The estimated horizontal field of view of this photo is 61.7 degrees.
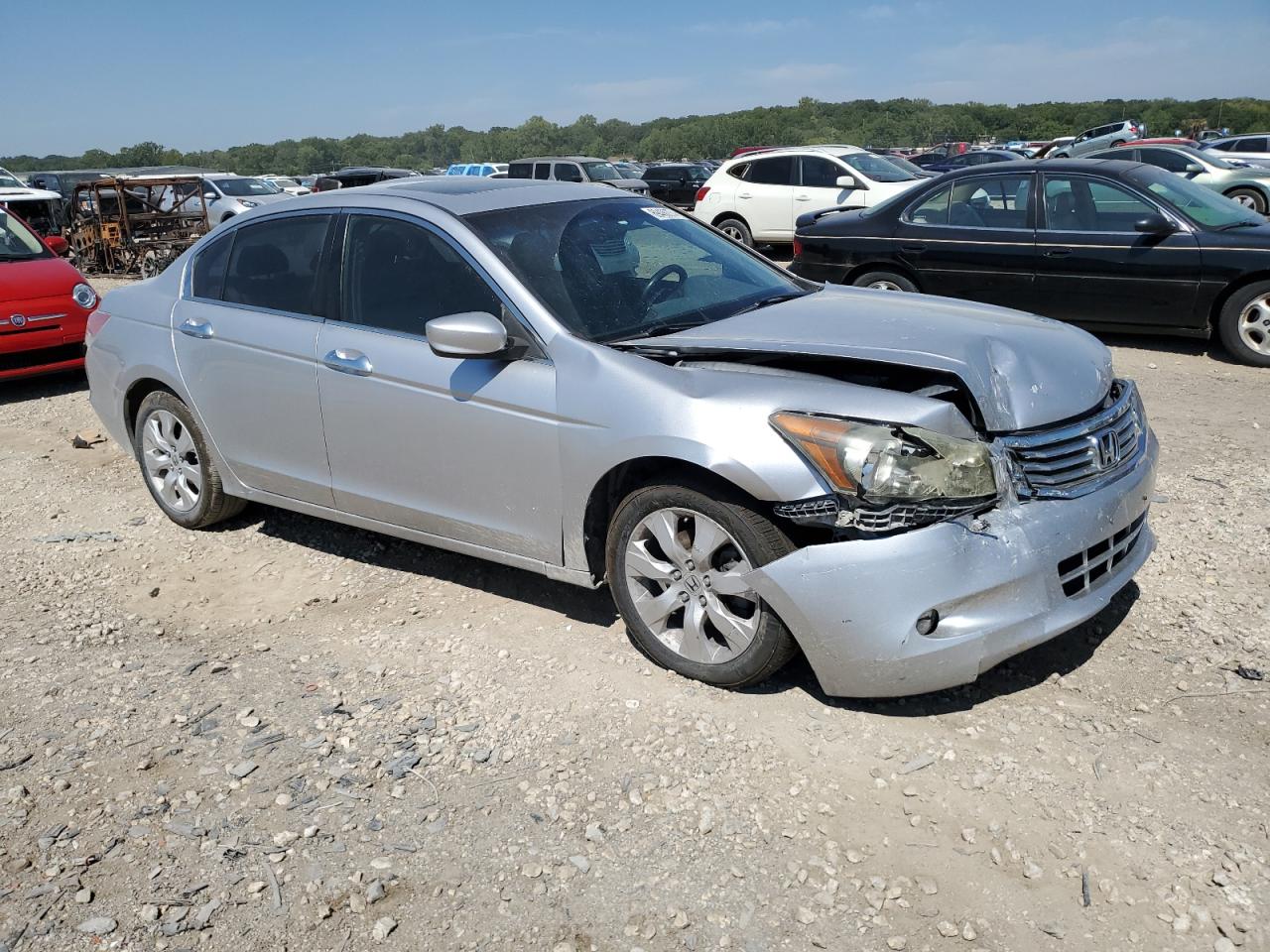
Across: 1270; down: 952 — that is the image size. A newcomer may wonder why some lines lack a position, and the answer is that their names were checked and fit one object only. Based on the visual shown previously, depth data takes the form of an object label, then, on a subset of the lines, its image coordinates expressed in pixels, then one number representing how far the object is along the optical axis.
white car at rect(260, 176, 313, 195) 29.05
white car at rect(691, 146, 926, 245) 15.36
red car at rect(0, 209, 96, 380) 8.54
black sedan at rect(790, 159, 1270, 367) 8.05
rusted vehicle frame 18.89
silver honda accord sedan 3.21
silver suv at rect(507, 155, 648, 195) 24.02
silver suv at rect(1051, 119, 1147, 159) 29.92
